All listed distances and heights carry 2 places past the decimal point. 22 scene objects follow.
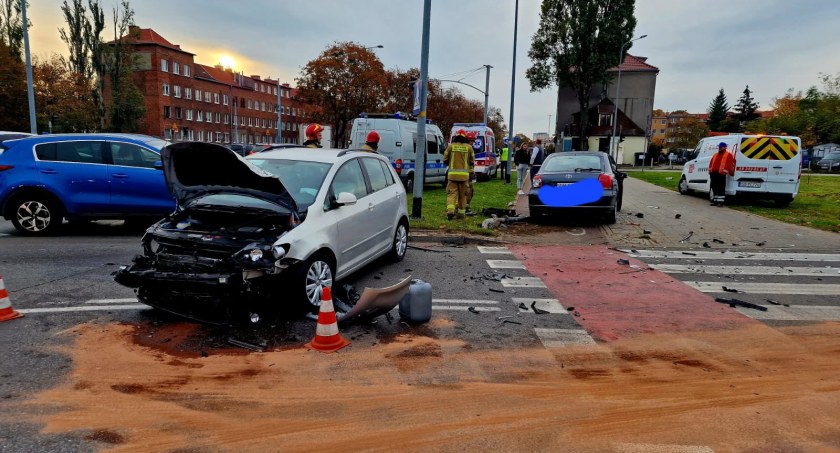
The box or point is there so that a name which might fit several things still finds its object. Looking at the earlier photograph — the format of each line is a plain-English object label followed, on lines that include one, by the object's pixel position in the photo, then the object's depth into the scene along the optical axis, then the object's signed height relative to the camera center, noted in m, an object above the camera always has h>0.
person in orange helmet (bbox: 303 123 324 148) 9.76 +0.33
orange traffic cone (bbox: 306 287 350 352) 4.36 -1.50
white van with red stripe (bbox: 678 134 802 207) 14.73 -0.02
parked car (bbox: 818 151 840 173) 38.34 +0.41
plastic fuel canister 5.06 -1.43
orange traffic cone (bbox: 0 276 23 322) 4.90 -1.55
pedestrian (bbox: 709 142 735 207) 15.22 -0.18
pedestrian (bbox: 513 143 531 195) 19.59 -0.09
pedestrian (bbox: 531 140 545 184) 18.40 +0.13
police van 17.50 +0.63
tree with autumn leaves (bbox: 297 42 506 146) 44.56 +5.95
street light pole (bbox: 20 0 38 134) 21.82 +3.00
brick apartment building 64.94 +7.66
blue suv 9.03 -0.58
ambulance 25.84 +0.57
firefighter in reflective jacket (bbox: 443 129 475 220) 11.63 -0.19
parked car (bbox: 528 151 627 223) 11.28 -0.39
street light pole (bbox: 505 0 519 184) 25.06 +3.86
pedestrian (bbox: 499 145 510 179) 26.59 +0.13
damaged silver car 4.54 -0.81
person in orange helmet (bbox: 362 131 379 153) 9.93 +0.24
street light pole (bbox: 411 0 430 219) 11.52 +0.55
